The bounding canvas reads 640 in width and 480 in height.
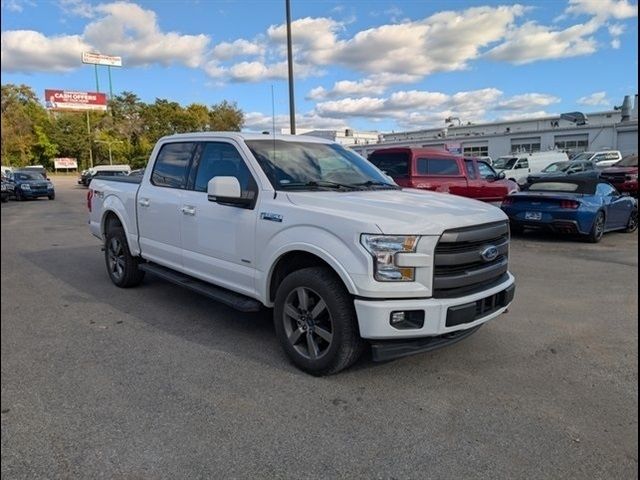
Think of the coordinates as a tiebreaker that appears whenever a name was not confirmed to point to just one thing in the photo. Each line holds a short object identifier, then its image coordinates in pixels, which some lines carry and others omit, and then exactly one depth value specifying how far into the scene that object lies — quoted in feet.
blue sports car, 33.04
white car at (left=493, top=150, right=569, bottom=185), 89.56
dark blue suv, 67.81
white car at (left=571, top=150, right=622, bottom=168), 96.05
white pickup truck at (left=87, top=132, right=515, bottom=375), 11.37
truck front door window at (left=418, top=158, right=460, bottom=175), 38.19
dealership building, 133.08
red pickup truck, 37.52
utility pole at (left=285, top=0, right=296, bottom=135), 45.91
